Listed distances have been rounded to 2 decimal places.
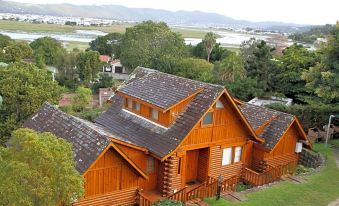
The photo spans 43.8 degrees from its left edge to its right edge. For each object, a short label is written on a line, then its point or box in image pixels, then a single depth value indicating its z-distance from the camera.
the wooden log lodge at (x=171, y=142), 24.16
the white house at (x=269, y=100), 53.32
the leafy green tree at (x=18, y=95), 37.69
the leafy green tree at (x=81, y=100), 62.38
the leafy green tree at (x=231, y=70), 57.92
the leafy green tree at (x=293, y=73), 54.56
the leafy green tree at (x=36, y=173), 14.42
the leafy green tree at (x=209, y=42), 99.81
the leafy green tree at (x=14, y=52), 85.56
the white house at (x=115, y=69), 109.25
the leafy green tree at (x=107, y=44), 124.26
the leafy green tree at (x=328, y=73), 35.81
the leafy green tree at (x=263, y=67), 56.94
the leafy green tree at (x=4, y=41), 98.28
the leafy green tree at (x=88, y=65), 85.00
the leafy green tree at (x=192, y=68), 78.89
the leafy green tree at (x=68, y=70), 89.12
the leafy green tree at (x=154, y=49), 85.82
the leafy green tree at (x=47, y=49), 100.73
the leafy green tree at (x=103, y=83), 84.94
